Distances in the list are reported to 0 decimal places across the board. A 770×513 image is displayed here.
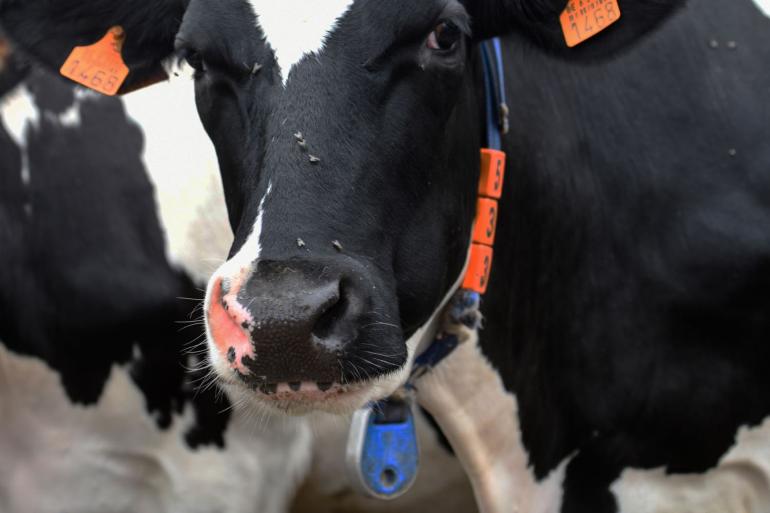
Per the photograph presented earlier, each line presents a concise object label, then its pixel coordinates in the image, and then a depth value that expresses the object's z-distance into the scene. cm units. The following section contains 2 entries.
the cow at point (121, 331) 292
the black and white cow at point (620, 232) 237
